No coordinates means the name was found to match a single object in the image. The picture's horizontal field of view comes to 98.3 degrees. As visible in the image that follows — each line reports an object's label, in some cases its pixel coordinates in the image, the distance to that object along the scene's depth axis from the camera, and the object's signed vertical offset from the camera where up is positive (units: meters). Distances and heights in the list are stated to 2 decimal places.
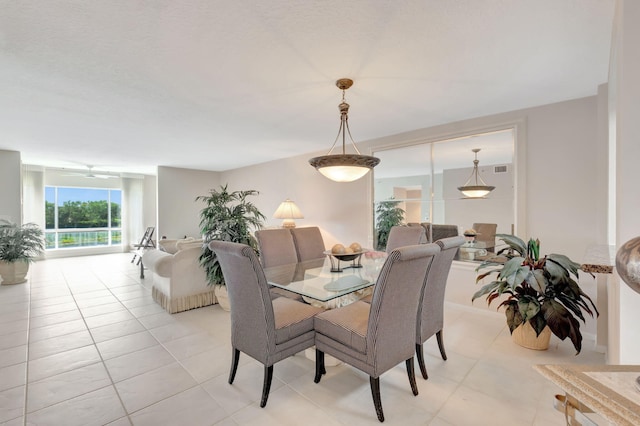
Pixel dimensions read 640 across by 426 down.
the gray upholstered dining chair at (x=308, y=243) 3.35 -0.41
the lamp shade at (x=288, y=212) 5.14 -0.03
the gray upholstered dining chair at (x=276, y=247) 3.00 -0.42
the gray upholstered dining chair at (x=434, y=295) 2.03 -0.66
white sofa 3.35 -0.87
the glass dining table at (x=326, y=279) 1.99 -0.58
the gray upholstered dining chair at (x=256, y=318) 1.73 -0.74
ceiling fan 7.44 +1.01
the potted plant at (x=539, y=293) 2.31 -0.74
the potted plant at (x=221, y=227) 3.38 -0.21
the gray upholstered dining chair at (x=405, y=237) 3.06 -0.30
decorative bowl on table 2.52 -0.40
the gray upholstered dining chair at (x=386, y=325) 1.59 -0.73
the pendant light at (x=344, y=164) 2.25 +0.38
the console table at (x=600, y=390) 0.57 -0.41
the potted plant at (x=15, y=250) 4.63 -0.67
